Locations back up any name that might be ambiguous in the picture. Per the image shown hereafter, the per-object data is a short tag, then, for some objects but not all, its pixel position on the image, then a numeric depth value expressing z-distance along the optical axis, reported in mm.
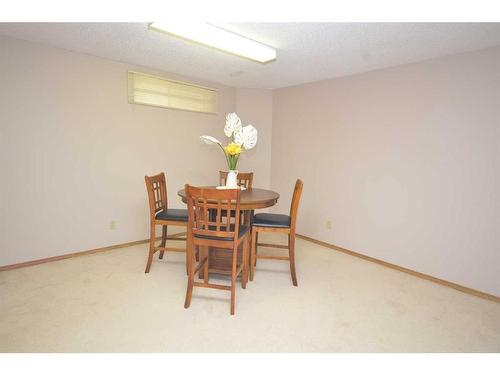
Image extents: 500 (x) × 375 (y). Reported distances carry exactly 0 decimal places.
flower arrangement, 2734
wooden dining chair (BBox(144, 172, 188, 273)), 2744
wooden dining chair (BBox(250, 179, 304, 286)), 2588
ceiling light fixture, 2293
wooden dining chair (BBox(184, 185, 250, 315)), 2078
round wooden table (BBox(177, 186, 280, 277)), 2434
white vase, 2891
